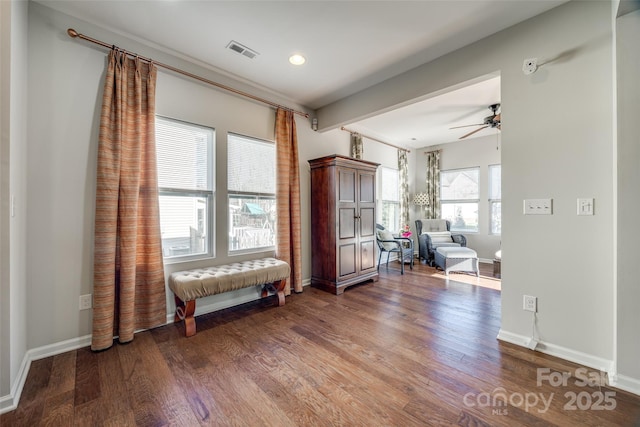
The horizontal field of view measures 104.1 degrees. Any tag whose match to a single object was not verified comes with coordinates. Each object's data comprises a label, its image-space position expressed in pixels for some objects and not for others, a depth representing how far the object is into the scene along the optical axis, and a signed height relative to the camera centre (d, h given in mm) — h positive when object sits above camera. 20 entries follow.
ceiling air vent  2420 +1623
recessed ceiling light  2600 +1614
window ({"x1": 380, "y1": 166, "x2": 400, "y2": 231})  5633 +277
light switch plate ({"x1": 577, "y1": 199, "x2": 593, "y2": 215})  1835 +7
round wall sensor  2018 +1165
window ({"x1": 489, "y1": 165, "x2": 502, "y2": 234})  5410 +215
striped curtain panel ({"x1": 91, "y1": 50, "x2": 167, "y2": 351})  2053 -3
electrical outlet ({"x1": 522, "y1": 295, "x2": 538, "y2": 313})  2076 -798
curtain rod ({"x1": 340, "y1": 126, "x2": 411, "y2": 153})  4544 +1490
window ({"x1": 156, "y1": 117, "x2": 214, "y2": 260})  2566 +265
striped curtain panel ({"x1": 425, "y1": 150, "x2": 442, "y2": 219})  6043 +617
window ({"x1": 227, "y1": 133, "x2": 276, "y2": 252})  3078 +240
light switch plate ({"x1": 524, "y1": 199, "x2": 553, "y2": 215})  2003 +18
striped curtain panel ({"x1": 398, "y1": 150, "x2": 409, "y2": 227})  5984 +597
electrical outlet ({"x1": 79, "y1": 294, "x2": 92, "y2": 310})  2111 -755
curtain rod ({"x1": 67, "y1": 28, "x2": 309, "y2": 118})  2045 +1450
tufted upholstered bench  2318 -706
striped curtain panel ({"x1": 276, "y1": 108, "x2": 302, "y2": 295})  3373 +180
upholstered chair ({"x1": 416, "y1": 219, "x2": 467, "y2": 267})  5105 -585
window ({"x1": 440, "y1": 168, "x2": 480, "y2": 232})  5715 +273
